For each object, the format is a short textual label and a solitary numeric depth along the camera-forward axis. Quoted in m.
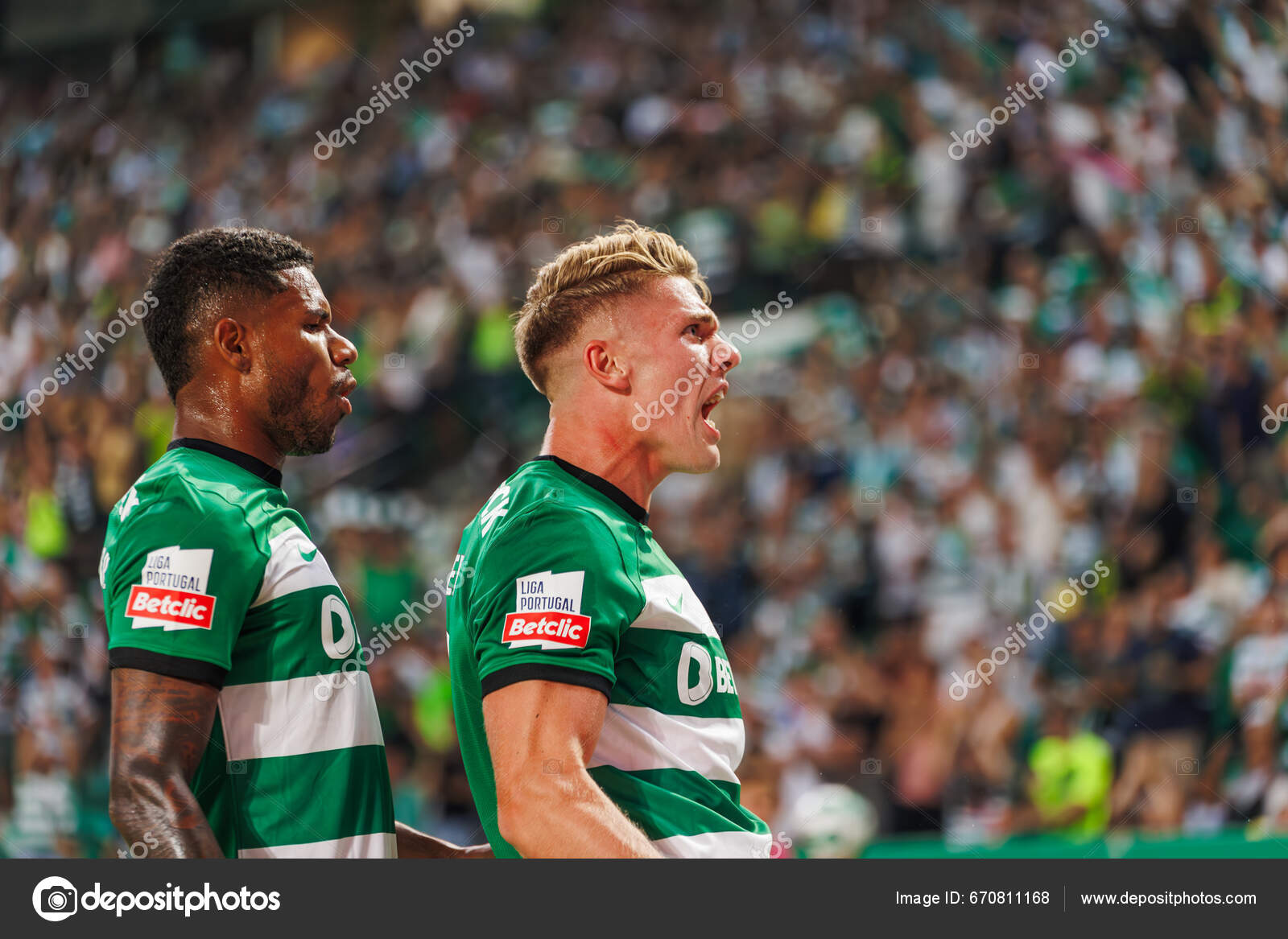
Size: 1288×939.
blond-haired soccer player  4.03
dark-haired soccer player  4.17
